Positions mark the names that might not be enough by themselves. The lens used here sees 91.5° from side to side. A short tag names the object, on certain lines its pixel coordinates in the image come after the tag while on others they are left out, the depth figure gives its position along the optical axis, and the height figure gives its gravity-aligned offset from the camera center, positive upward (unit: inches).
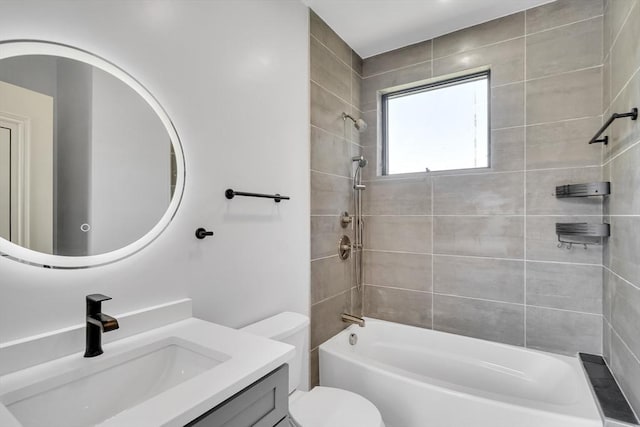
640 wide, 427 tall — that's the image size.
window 93.6 +28.8
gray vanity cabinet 30.0 -20.3
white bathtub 58.1 -38.3
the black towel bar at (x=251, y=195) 58.6 +3.9
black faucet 36.5 -13.2
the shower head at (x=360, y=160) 100.8 +17.7
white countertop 26.3 -16.9
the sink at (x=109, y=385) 31.2 -19.7
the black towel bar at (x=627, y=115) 51.6 +17.4
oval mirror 35.5 +7.3
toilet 57.2 -37.5
